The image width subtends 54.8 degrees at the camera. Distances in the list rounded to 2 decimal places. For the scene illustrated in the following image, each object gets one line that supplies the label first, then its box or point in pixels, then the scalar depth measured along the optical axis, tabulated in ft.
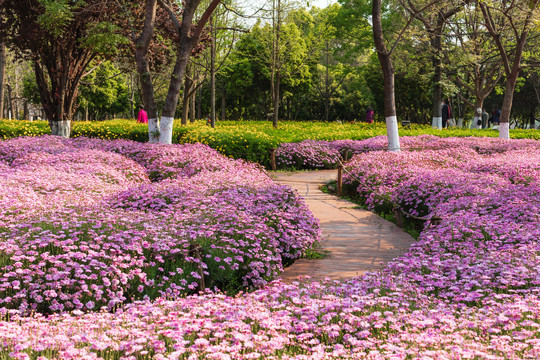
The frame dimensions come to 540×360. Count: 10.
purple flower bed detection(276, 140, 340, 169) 61.36
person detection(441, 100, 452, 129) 118.01
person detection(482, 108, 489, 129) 133.80
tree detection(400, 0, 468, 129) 98.36
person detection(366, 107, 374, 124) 131.54
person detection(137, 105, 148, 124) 83.32
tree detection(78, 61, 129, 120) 149.48
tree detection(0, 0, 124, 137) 61.67
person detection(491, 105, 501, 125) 129.62
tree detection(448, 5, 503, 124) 91.97
